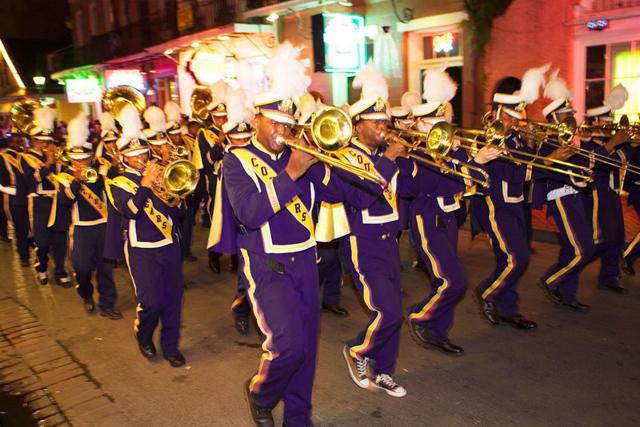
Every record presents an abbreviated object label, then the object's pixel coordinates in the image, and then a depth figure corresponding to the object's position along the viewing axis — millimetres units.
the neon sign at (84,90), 29516
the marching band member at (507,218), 5609
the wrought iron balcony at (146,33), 20750
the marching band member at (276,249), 3553
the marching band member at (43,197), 8164
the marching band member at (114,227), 5715
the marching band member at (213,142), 8828
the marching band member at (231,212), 3914
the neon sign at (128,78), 26672
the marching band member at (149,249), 5125
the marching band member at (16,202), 9344
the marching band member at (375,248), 4285
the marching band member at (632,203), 7258
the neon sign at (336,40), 14156
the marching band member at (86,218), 6648
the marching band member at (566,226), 5977
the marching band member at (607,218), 6539
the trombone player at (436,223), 4965
